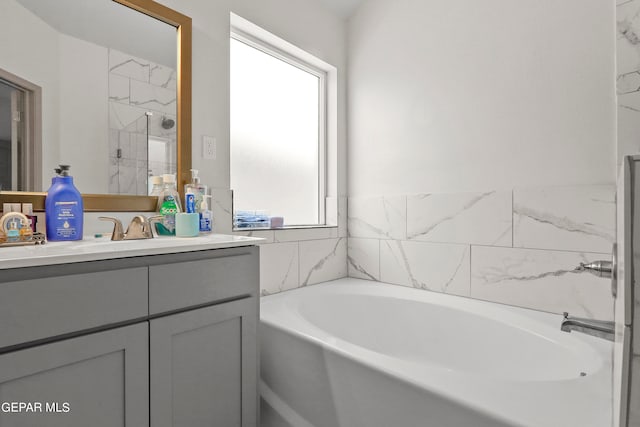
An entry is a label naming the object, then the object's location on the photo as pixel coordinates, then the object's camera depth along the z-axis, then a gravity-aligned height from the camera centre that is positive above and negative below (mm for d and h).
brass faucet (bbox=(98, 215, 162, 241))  1139 -75
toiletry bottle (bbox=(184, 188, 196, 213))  1379 +37
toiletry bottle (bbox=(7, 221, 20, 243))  940 -69
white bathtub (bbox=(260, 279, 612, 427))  820 -519
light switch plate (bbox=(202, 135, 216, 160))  1542 +300
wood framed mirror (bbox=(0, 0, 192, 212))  1111 +358
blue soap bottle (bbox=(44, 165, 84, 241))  1060 +1
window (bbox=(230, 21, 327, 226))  1900 +506
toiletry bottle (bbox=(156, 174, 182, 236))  1331 +3
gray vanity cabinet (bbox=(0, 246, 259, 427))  722 -348
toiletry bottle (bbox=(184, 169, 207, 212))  1398 +93
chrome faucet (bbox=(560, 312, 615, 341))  963 -350
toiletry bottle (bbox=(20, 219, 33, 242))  966 -66
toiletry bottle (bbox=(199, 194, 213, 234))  1412 -36
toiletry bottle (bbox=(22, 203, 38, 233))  1037 -12
